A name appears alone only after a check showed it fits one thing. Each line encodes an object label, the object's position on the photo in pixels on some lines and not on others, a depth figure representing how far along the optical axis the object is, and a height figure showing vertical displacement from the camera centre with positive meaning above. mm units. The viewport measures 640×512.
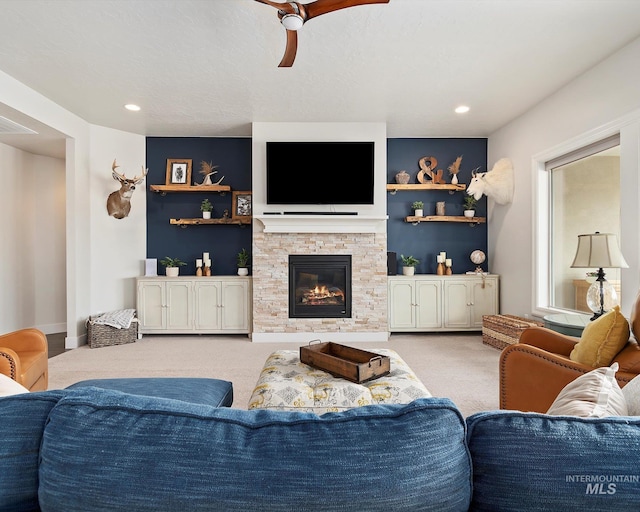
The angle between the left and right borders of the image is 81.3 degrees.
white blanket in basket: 4477 -757
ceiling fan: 2150 +1463
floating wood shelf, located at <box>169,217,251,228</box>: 5075 +476
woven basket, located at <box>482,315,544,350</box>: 3916 -814
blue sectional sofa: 523 -299
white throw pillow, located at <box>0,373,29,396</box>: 835 -301
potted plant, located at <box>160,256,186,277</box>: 5031 -125
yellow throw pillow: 1766 -414
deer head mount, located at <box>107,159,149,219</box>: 4672 +775
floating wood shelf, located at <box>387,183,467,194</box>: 5098 +942
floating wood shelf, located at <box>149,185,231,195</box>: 5077 +927
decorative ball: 5109 -29
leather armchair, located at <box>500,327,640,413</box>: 1721 -575
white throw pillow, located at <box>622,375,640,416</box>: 859 -345
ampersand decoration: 5215 +1188
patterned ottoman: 1733 -669
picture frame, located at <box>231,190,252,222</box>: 5195 +707
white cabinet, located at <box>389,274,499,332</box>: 4898 -619
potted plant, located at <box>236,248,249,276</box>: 5035 -99
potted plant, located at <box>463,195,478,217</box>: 5152 +691
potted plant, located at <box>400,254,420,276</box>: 5031 -137
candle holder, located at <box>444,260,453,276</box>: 5094 -179
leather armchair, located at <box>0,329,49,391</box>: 2227 -625
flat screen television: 4648 +1054
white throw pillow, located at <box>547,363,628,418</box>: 807 -333
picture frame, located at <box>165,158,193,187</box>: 5186 +1172
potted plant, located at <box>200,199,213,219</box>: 5130 +649
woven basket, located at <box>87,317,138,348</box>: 4410 -951
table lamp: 2613 -47
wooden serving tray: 1955 -594
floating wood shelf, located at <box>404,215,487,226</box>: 5117 +496
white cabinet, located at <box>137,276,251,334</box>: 4859 -632
